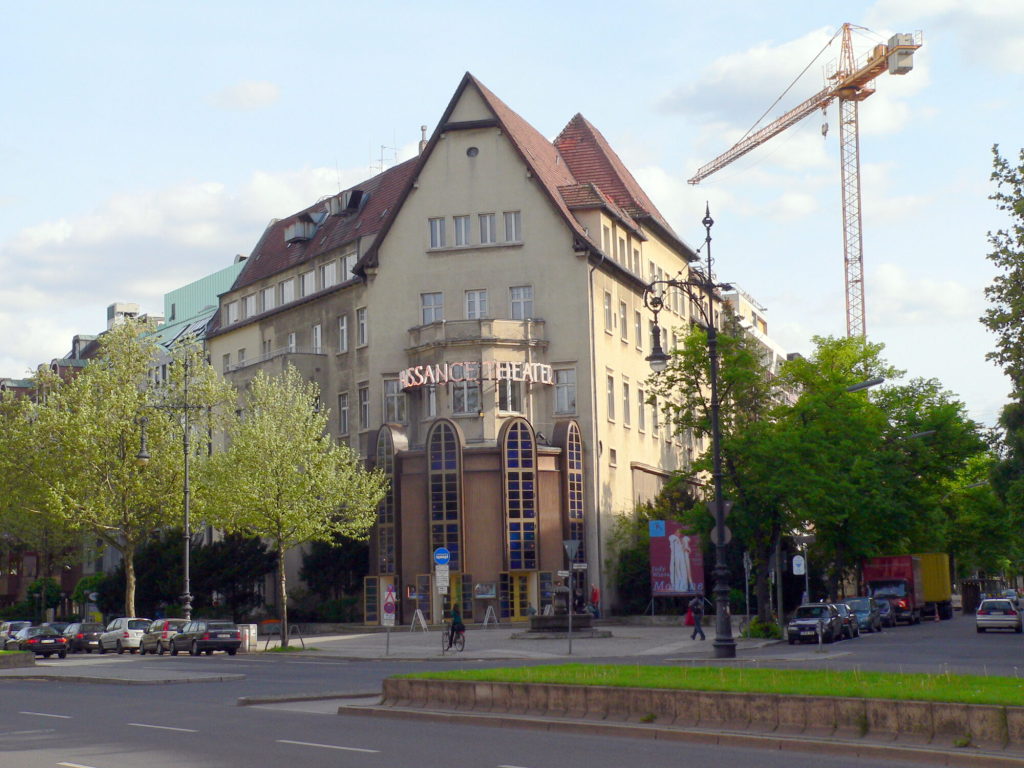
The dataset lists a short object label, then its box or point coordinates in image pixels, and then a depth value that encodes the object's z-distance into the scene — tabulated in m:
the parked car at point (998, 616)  52.50
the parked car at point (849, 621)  47.37
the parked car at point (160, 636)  49.38
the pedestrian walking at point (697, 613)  46.19
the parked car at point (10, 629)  55.90
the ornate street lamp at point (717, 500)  28.34
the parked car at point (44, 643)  50.91
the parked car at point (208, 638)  47.47
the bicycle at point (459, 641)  41.91
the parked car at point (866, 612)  53.44
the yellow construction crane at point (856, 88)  111.00
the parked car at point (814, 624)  42.97
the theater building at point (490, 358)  57.72
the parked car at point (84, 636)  54.59
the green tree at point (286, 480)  49.88
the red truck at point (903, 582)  62.84
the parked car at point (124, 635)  52.09
